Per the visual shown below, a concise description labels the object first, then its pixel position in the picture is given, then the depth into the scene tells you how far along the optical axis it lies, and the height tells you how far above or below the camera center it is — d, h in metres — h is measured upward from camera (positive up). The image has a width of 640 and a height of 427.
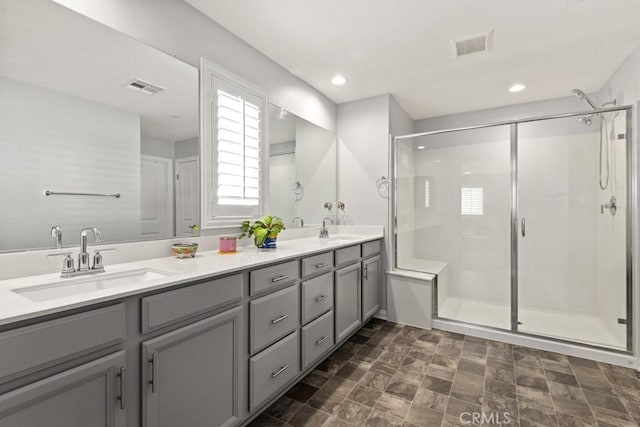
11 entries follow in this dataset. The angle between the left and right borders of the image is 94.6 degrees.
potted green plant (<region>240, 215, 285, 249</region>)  2.12 -0.13
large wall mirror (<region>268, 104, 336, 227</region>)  2.65 +0.44
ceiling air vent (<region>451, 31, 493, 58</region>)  2.20 +1.31
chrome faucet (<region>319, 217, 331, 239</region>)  3.04 -0.20
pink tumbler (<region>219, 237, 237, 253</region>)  1.99 -0.21
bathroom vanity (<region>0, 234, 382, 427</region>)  0.83 -0.49
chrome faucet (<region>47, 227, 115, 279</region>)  1.26 -0.21
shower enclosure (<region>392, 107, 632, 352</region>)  2.50 -0.10
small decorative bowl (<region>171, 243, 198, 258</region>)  1.72 -0.21
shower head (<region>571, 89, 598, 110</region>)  2.54 +1.02
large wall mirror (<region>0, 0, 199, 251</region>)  1.22 +0.41
